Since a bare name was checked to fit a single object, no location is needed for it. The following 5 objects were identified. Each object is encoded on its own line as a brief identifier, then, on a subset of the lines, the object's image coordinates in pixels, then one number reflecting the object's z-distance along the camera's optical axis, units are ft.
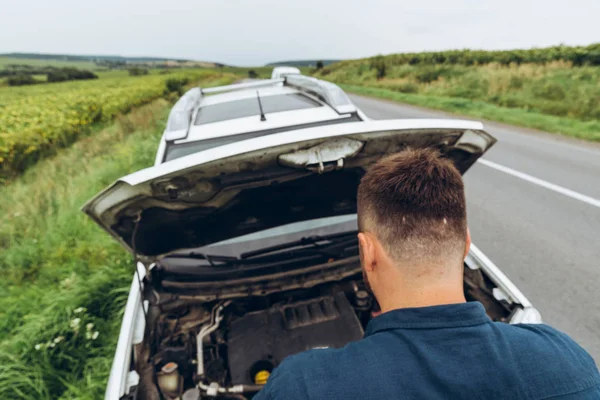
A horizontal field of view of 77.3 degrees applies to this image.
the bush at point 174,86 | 84.23
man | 2.65
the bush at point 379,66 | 86.29
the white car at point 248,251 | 5.88
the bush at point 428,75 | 66.85
